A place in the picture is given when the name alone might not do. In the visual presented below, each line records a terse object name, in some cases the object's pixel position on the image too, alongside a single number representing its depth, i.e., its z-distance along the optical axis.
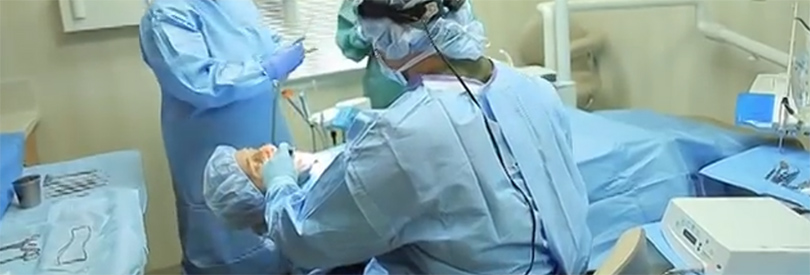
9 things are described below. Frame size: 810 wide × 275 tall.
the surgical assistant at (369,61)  2.56
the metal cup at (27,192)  1.91
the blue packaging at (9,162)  1.89
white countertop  2.69
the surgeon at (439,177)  1.40
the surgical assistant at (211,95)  2.24
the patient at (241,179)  1.64
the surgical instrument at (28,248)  1.62
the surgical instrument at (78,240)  1.58
